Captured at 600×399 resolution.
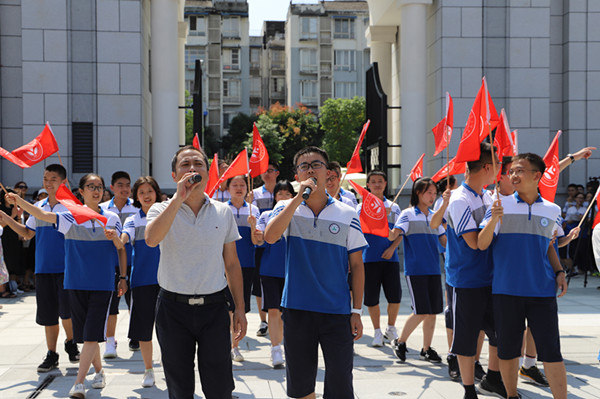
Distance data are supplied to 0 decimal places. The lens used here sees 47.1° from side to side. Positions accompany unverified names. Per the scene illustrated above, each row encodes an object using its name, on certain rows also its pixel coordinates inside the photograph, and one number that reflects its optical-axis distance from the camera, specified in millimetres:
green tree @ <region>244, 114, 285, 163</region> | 53438
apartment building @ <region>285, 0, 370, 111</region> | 70312
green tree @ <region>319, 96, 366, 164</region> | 54781
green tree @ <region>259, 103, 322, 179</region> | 56475
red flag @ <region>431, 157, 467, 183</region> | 6473
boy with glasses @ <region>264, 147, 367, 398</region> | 4324
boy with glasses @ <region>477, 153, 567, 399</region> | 5039
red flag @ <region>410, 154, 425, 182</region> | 8797
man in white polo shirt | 4148
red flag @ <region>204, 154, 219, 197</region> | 7453
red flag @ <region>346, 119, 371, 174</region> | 8969
